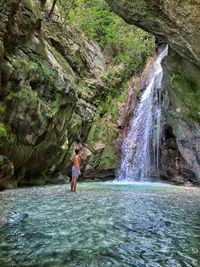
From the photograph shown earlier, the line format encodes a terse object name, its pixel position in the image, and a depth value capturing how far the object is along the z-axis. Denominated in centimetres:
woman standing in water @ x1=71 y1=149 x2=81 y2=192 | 1048
